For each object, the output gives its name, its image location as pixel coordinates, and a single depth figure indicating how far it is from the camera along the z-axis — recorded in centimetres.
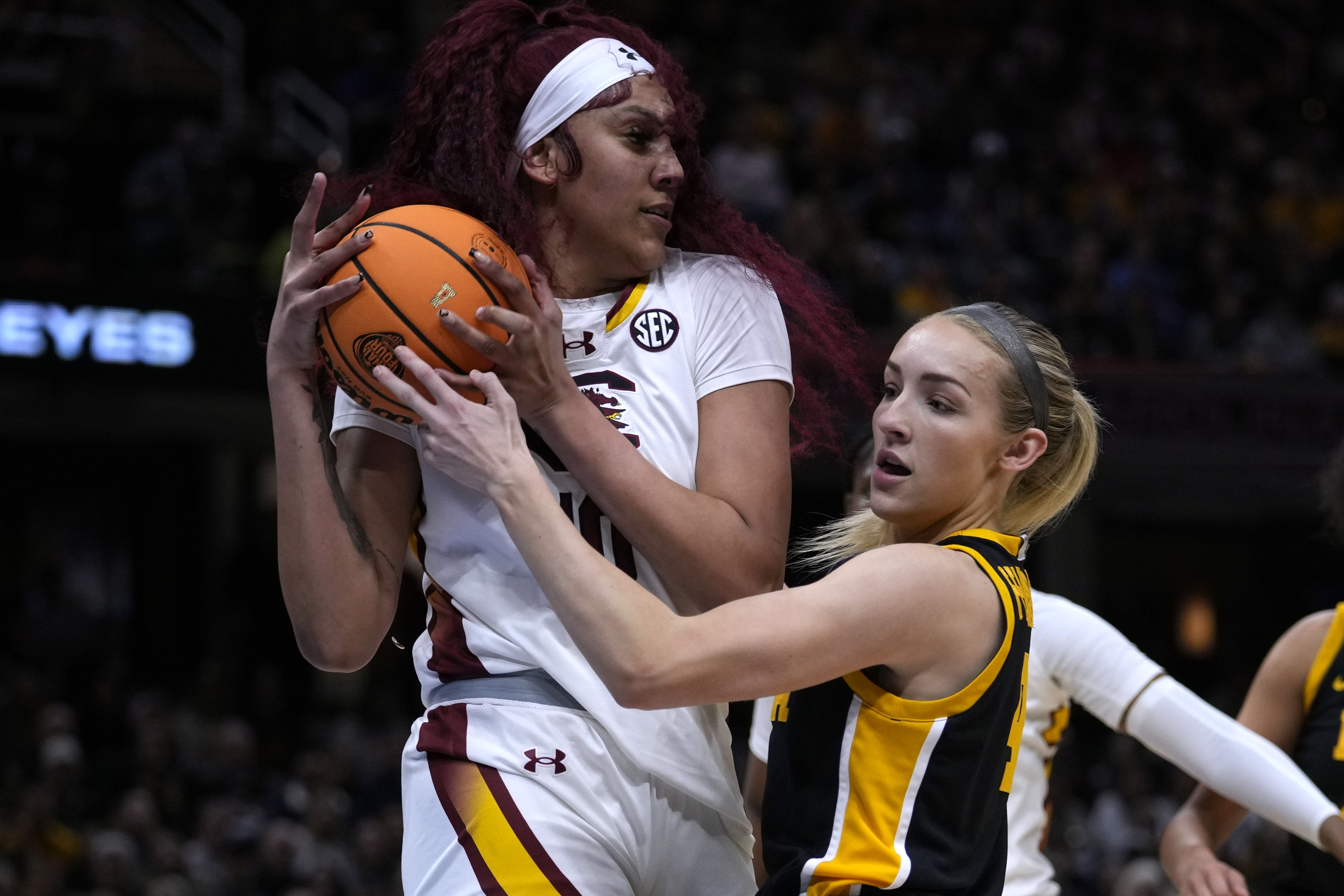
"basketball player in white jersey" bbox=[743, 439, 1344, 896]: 586
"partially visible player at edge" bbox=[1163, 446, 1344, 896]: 673
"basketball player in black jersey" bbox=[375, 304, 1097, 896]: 413
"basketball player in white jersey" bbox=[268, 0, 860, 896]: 445
